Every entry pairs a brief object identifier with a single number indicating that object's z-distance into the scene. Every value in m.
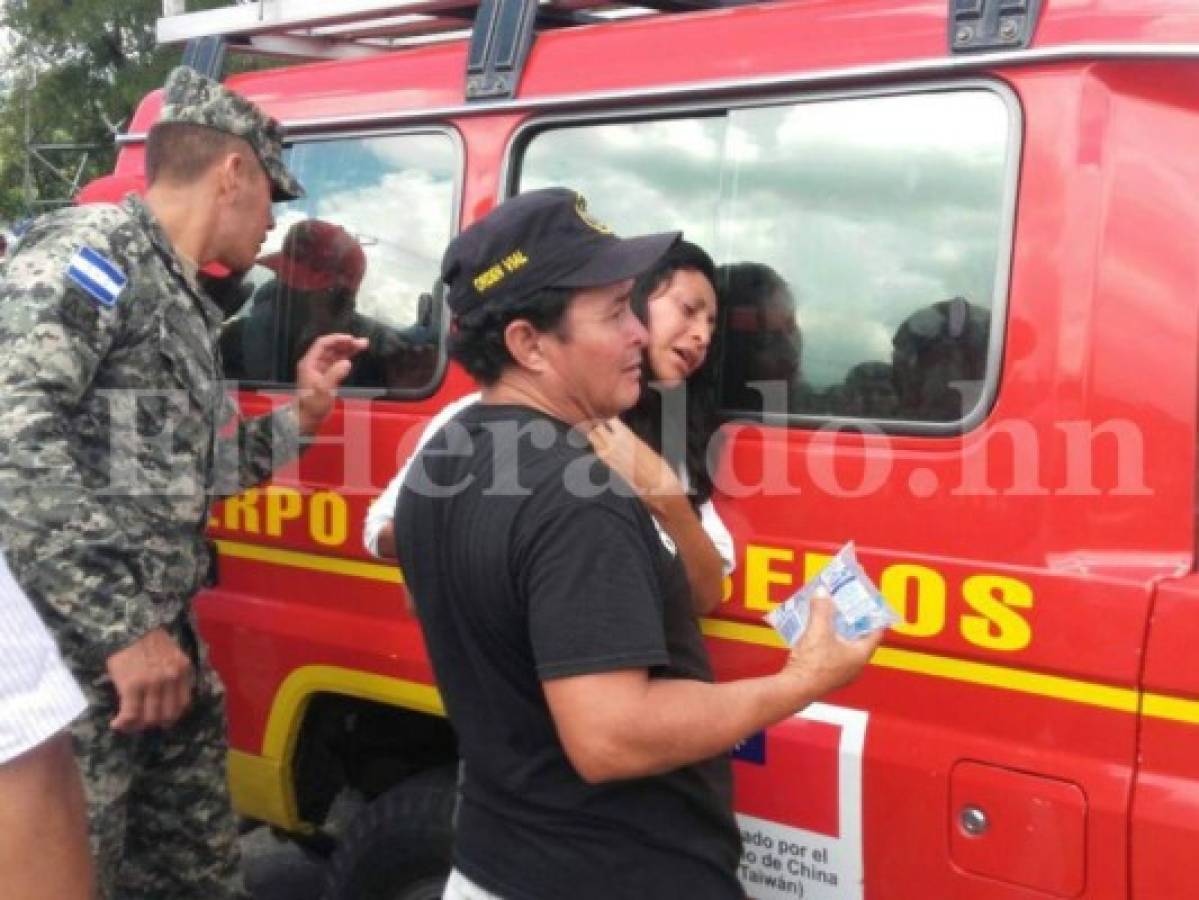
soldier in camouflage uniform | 2.44
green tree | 19.28
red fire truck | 2.00
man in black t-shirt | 1.62
